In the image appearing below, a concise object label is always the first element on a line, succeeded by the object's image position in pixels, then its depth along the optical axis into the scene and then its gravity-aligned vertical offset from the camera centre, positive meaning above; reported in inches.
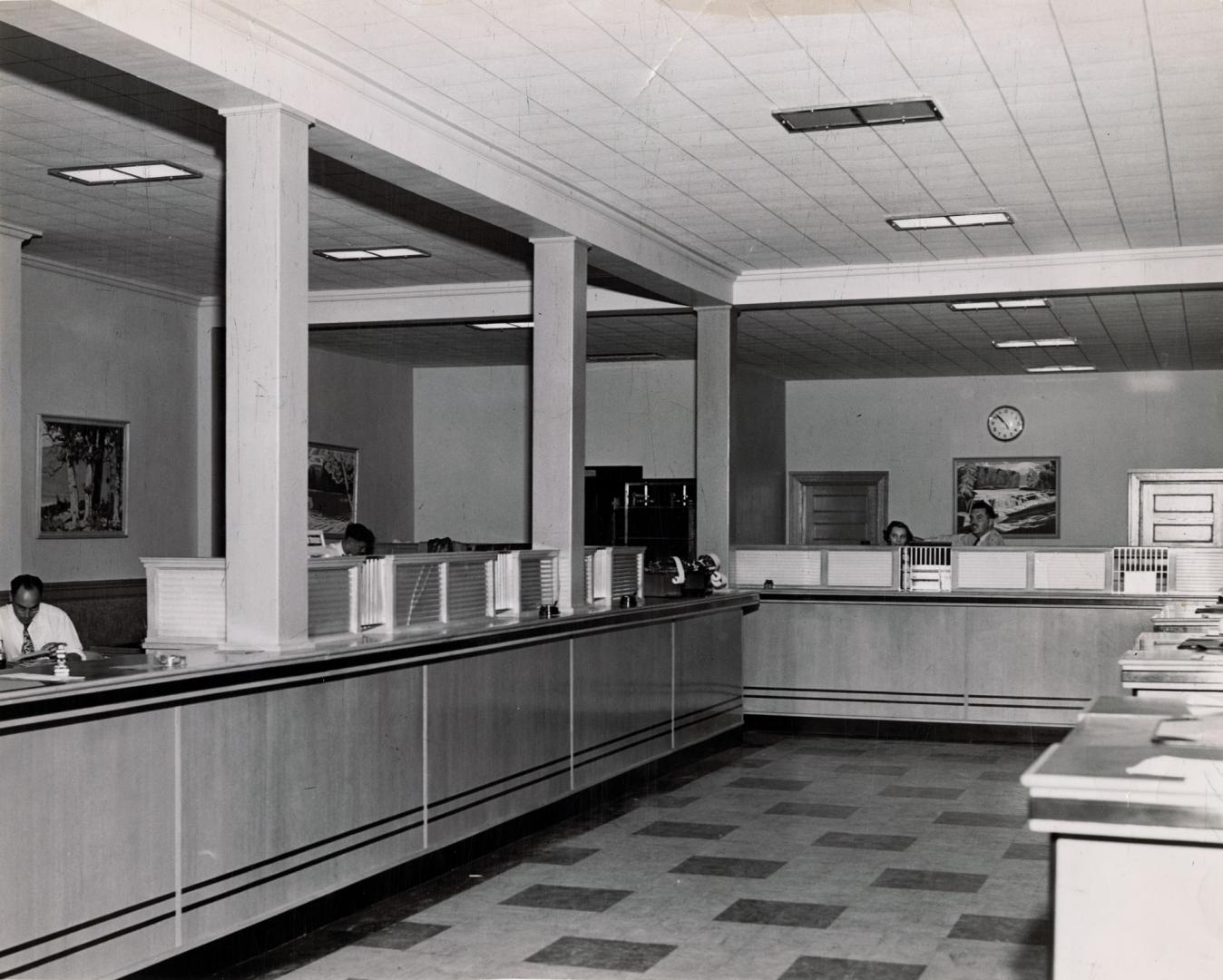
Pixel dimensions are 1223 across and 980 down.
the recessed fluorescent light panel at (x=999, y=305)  425.4 +62.3
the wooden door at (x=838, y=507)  627.8 -0.9
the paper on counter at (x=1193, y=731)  128.5 -21.9
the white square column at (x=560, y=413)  308.2 +21.0
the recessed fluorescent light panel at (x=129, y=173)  297.6 +73.4
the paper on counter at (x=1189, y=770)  107.3 -21.5
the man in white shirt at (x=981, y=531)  444.8 -8.4
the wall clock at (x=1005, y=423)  608.4 +36.3
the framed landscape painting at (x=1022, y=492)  601.6 +5.8
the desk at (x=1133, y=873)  100.0 -27.1
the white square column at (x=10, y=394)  342.0 +28.7
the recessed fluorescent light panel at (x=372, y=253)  386.6 +72.0
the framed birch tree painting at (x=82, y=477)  405.1 +9.5
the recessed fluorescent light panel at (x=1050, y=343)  509.0 +60.4
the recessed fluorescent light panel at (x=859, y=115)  244.8 +70.7
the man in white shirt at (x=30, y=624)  251.4 -21.9
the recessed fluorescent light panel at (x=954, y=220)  327.9 +68.7
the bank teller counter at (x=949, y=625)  385.7 -35.0
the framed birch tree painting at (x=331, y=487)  541.6 +8.0
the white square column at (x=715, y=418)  408.5 +26.0
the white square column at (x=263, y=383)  201.6 +18.5
